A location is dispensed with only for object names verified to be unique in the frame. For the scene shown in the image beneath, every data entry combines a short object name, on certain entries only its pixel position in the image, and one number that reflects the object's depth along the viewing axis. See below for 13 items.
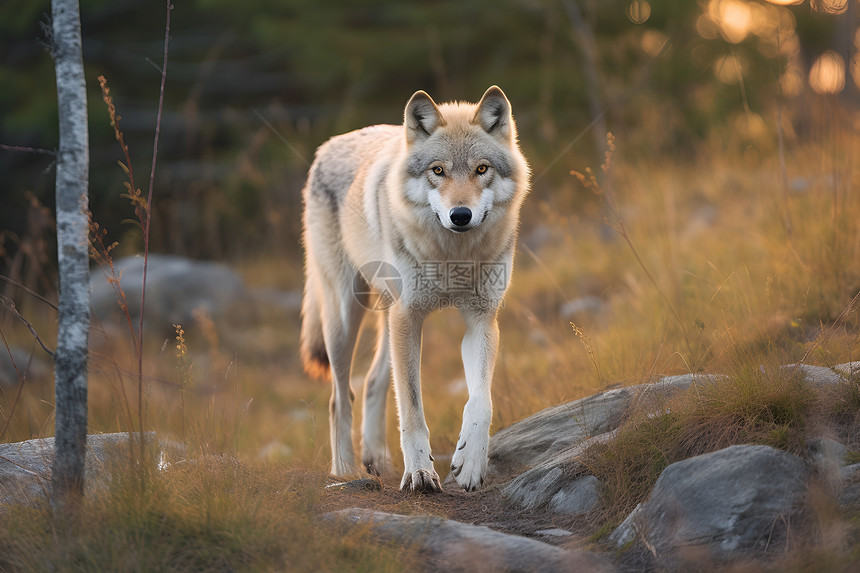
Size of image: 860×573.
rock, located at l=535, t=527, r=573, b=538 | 5.67
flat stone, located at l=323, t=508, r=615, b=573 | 4.76
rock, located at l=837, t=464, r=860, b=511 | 4.80
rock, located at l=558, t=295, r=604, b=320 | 14.41
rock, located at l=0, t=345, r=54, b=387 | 14.32
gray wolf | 6.97
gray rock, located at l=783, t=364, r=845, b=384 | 6.12
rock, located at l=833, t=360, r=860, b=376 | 6.02
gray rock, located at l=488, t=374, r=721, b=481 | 6.92
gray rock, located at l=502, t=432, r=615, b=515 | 6.10
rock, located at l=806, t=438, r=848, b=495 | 4.90
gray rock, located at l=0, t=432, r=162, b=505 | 5.68
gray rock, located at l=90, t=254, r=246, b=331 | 18.37
